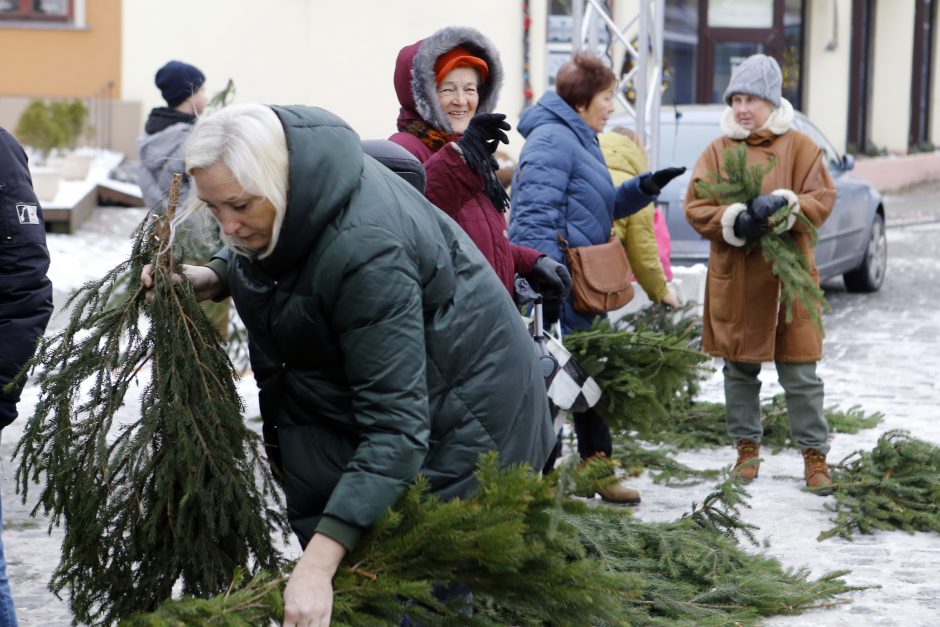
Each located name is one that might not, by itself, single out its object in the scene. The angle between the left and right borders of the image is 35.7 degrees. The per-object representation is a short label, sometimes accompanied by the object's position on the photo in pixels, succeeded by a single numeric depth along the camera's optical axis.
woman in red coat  4.45
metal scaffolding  10.36
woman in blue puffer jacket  5.89
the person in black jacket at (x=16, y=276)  3.97
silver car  11.23
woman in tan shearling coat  6.47
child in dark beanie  8.20
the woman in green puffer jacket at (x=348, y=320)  2.79
